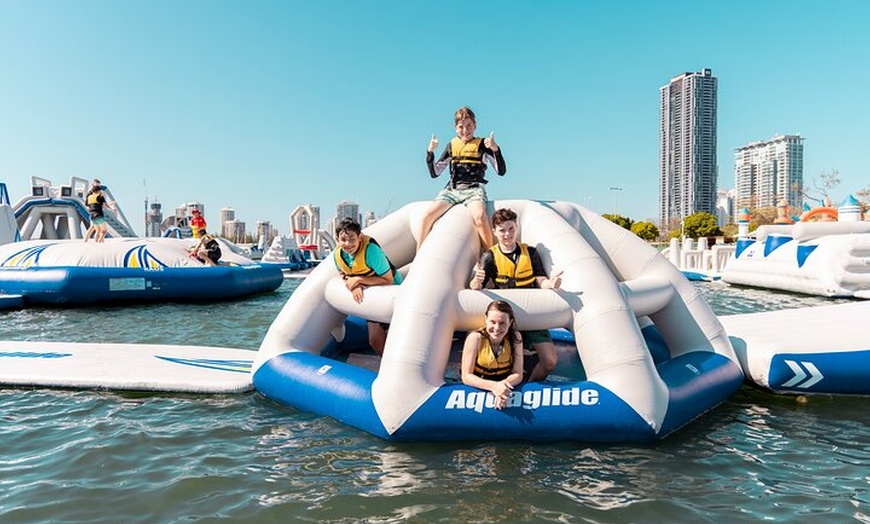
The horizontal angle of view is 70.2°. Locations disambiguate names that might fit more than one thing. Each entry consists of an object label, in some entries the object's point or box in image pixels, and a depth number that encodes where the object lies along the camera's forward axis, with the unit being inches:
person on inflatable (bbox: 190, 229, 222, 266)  635.5
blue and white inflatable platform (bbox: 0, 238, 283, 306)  531.8
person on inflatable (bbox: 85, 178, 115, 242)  579.2
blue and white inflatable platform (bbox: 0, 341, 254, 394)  226.2
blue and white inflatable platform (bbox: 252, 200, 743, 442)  162.9
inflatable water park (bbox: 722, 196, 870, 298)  613.9
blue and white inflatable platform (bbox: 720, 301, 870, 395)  212.1
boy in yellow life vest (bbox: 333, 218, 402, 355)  206.8
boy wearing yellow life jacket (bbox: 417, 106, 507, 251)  221.6
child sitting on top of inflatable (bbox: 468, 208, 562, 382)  193.2
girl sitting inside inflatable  168.6
